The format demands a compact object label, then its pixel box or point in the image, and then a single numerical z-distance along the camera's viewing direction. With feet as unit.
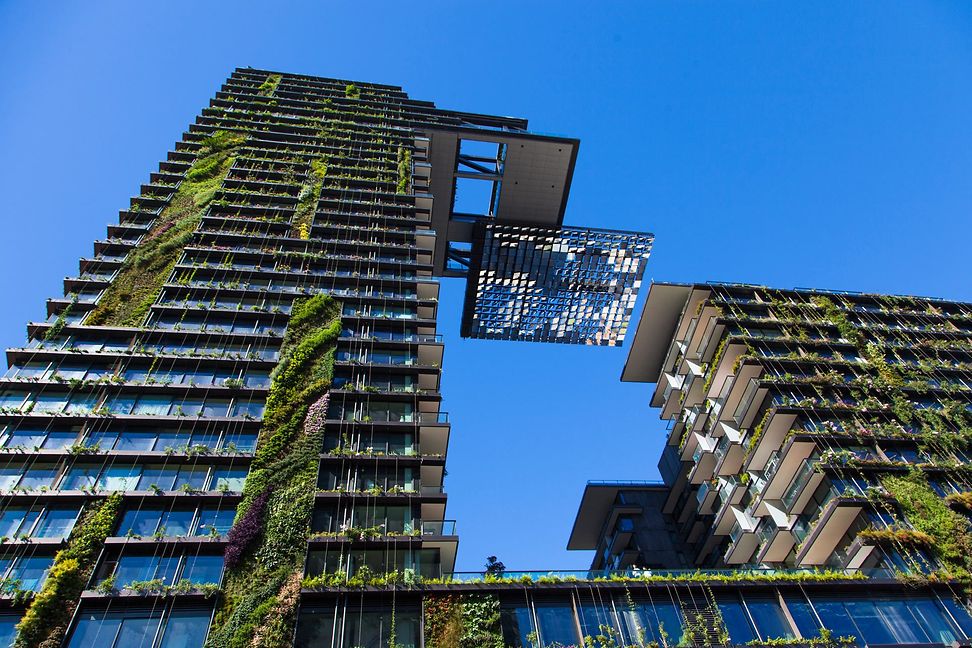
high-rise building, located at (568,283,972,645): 89.15
